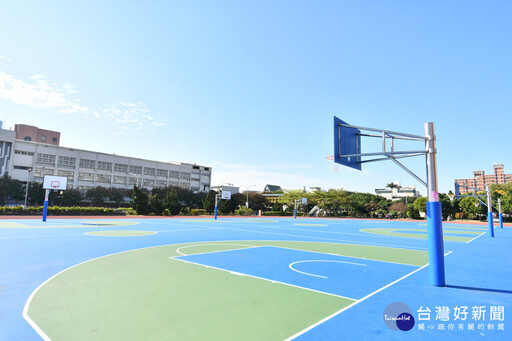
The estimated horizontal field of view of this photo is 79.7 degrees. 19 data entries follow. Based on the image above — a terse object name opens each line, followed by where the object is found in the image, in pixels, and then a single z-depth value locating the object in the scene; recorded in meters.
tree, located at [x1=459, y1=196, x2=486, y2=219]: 55.66
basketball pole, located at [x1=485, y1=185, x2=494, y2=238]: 22.59
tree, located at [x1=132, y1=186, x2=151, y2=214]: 44.78
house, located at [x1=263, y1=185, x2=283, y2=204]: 102.31
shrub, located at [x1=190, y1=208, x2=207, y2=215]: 53.26
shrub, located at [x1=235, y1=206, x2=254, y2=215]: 58.40
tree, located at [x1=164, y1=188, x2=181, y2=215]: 47.03
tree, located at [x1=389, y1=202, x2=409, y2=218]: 65.38
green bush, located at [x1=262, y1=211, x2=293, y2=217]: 64.36
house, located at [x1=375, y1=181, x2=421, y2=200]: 135.88
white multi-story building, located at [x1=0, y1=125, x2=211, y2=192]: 67.75
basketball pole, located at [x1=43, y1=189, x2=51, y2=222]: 27.67
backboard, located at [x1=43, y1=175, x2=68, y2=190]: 31.75
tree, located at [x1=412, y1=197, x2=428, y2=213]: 59.59
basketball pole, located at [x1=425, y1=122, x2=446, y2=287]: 7.65
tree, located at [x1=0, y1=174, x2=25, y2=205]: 58.47
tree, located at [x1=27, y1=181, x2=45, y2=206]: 61.91
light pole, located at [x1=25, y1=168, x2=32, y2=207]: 57.51
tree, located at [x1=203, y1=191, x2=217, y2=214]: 53.81
